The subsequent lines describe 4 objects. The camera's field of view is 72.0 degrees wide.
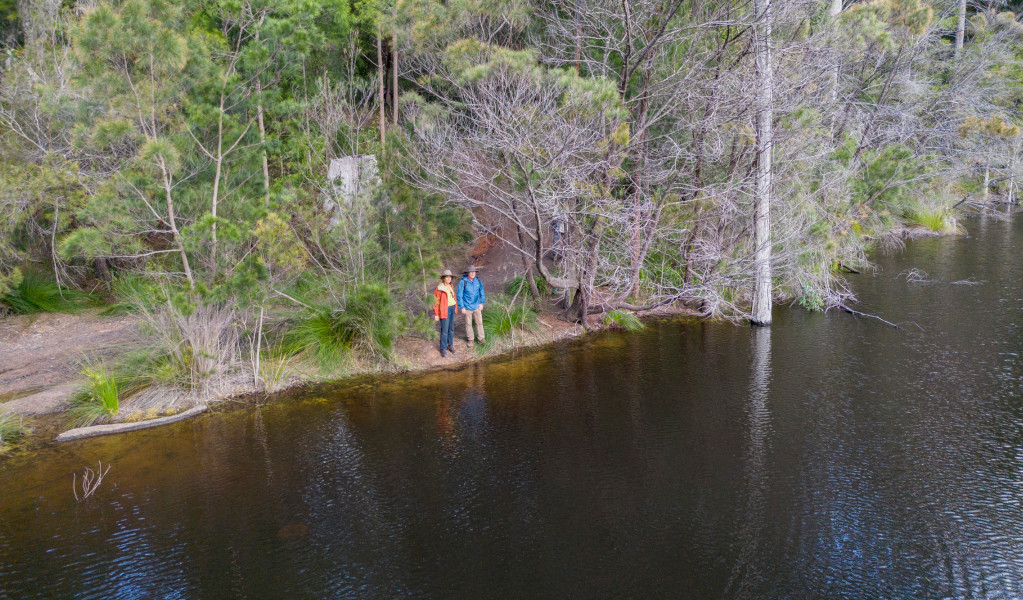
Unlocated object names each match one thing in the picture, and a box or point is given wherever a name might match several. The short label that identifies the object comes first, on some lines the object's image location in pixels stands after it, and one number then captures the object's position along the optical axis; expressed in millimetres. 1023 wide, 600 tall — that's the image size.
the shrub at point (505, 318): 12500
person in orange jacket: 11500
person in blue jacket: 11898
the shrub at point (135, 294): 9703
